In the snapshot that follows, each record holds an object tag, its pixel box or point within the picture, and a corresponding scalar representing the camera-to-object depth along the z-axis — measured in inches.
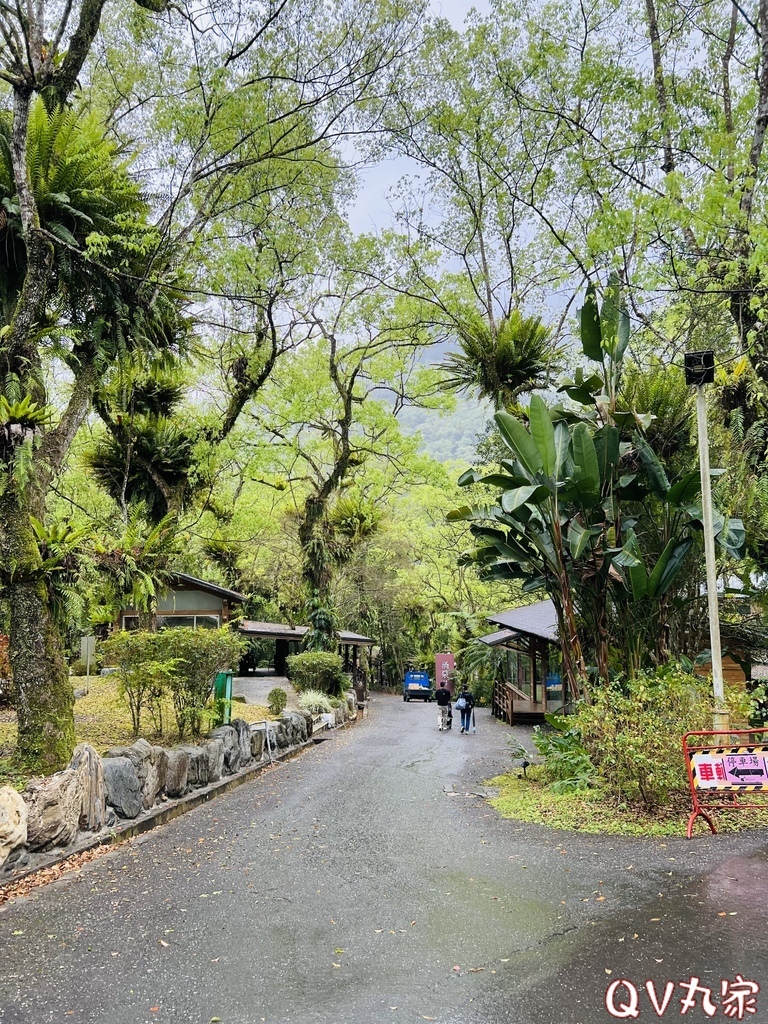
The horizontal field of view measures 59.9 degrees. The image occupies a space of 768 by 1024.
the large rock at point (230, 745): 403.5
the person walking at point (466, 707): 730.2
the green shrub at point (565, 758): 320.8
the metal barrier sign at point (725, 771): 243.1
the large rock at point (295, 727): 555.2
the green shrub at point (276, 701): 599.9
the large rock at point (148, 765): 296.5
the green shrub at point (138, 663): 359.6
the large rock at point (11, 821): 207.8
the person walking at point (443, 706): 755.4
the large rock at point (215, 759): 371.5
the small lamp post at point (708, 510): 281.1
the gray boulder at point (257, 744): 460.3
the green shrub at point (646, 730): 277.9
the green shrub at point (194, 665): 378.0
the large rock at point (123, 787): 276.5
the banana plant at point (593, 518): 328.2
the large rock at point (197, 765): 347.3
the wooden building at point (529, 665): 640.4
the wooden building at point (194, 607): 925.2
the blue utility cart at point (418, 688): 1374.3
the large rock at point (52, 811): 225.5
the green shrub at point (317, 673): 823.7
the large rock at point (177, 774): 322.7
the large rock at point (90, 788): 252.7
